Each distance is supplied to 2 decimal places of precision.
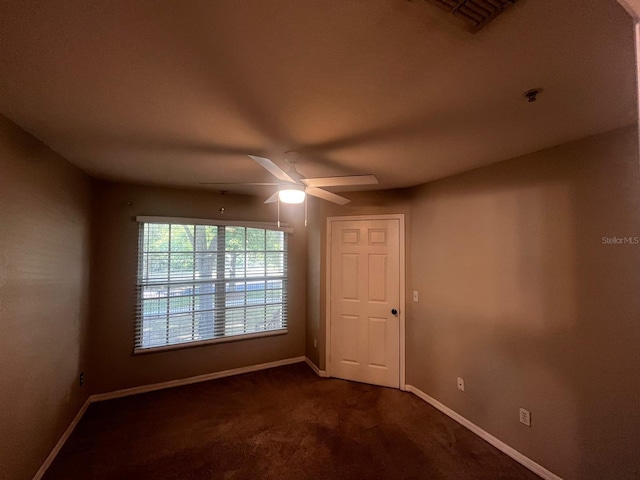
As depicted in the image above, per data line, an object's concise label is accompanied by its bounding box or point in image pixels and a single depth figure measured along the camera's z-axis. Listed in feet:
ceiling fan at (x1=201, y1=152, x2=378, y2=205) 6.38
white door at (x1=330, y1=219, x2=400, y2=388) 11.57
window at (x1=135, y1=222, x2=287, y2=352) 11.35
